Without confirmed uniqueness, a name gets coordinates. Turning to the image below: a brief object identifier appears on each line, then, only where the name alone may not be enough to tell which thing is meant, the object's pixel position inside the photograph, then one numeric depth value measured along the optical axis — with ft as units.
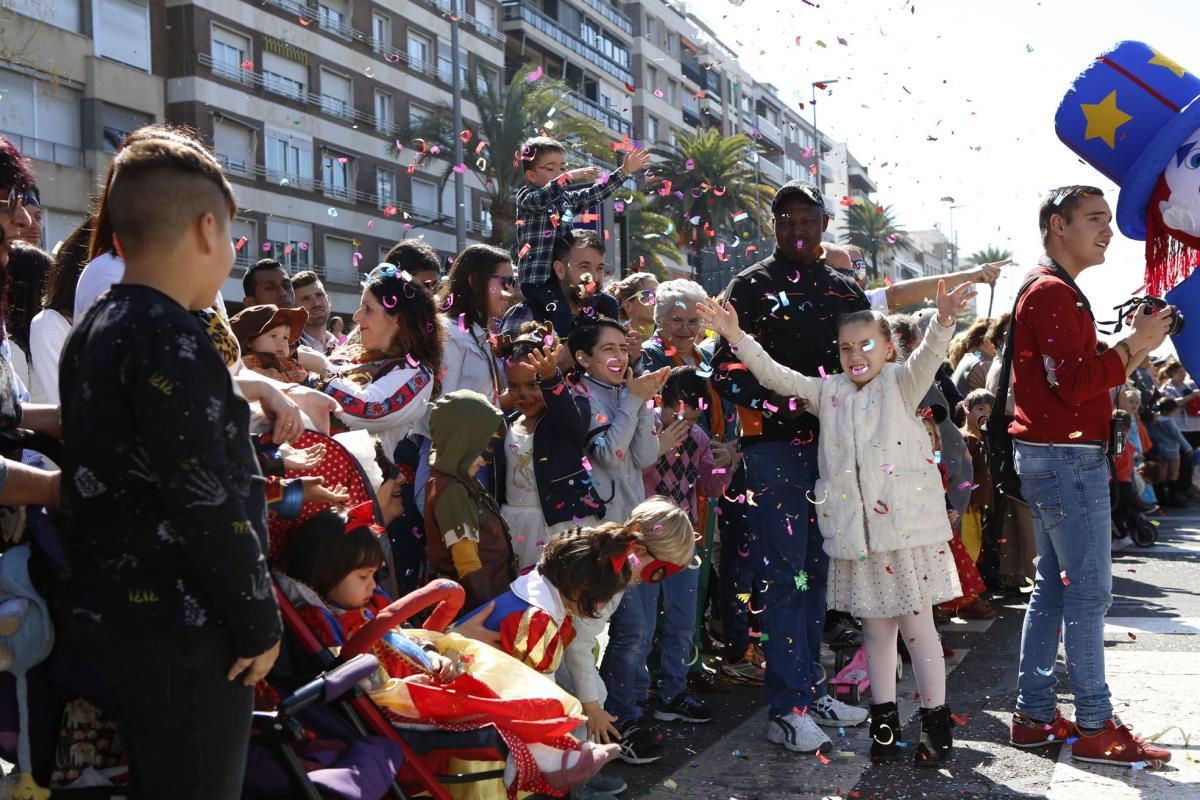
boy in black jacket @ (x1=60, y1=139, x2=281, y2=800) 7.89
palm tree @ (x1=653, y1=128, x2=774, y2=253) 148.77
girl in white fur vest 16.72
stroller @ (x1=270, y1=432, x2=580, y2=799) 10.80
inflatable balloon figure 16.38
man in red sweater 16.11
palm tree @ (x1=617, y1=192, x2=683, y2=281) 131.95
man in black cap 17.47
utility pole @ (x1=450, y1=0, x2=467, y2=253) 108.68
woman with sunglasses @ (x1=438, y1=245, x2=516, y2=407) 19.66
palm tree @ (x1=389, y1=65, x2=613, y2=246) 115.85
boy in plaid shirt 22.84
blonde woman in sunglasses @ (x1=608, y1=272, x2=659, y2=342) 24.26
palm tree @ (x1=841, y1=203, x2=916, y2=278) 229.25
